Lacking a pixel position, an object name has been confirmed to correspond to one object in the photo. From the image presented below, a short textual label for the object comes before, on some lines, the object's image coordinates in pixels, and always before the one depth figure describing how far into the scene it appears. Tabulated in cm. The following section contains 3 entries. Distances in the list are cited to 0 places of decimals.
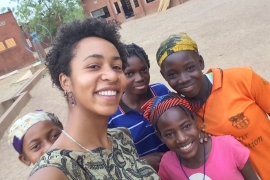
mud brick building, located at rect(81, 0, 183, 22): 2733
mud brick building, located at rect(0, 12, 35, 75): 2388
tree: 2755
